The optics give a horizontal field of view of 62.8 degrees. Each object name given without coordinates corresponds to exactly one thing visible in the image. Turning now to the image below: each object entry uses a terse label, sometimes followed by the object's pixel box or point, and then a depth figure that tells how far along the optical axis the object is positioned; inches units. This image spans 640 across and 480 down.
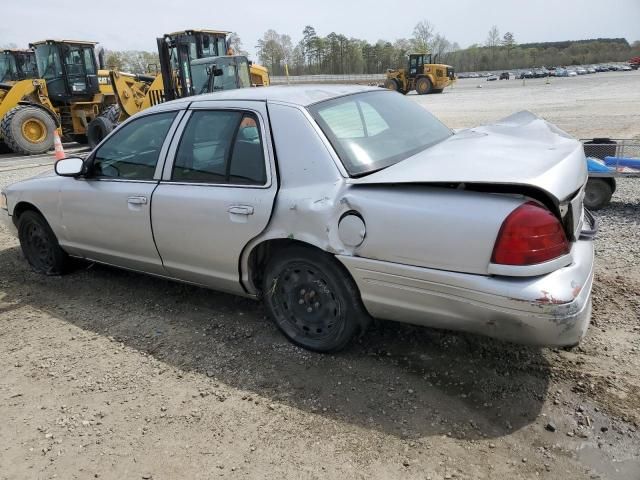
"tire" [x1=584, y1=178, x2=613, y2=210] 230.8
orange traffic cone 424.8
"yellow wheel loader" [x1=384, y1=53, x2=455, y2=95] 1536.7
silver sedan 96.8
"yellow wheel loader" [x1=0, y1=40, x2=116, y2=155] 561.0
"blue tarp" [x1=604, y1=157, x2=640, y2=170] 227.9
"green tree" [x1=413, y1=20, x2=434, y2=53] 4083.9
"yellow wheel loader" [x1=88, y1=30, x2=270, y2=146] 546.9
